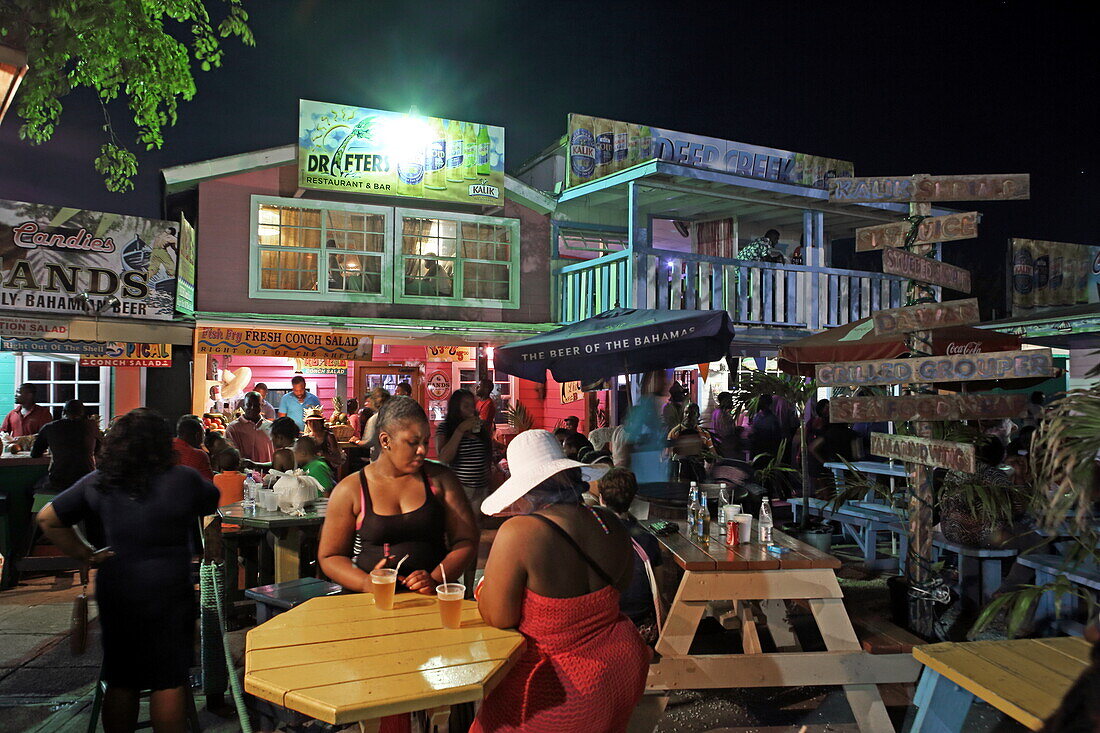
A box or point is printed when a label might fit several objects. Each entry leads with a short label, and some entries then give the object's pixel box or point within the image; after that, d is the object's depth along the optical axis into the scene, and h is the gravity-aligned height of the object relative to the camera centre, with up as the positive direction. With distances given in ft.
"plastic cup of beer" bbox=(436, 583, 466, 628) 9.15 -2.86
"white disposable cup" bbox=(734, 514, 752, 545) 15.65 -3.14
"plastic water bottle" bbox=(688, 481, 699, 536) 16.76 -3.04
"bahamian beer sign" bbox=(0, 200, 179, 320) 35.35 +6.13
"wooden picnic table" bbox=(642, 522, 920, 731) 13.79 -5.14
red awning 21.24 +1.38
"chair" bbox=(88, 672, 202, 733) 11.84 -5.66
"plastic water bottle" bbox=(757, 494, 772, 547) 15.55 -3.09
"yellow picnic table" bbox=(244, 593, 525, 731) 7.29 -3.25
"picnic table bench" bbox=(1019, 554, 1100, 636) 14.94 -4.35
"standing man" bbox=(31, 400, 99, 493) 23.43 -2.32
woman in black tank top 11.09 -2.14
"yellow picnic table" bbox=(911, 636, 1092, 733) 8.27 -3.63
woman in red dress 8.88 -3.10
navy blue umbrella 22.18 +1.29
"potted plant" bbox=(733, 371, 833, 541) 24.11 -0.32
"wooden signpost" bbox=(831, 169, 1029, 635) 15.74 +1.45
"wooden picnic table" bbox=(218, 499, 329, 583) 18.07 -3.87
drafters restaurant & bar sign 40.55 +13.69
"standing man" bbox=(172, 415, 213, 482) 20.92 -1.94
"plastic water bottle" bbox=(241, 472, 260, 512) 19.69 -3.27
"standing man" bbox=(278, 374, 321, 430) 34.27 -1.03
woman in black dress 11.04 -2.87
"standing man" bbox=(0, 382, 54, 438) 33.30 -1.80
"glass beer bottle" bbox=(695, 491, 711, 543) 16.37 -3.24
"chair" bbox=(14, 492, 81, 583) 20.93 -5.50
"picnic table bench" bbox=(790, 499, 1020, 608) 18.17 -4.74
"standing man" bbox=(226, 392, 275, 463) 29.89 -2.37
